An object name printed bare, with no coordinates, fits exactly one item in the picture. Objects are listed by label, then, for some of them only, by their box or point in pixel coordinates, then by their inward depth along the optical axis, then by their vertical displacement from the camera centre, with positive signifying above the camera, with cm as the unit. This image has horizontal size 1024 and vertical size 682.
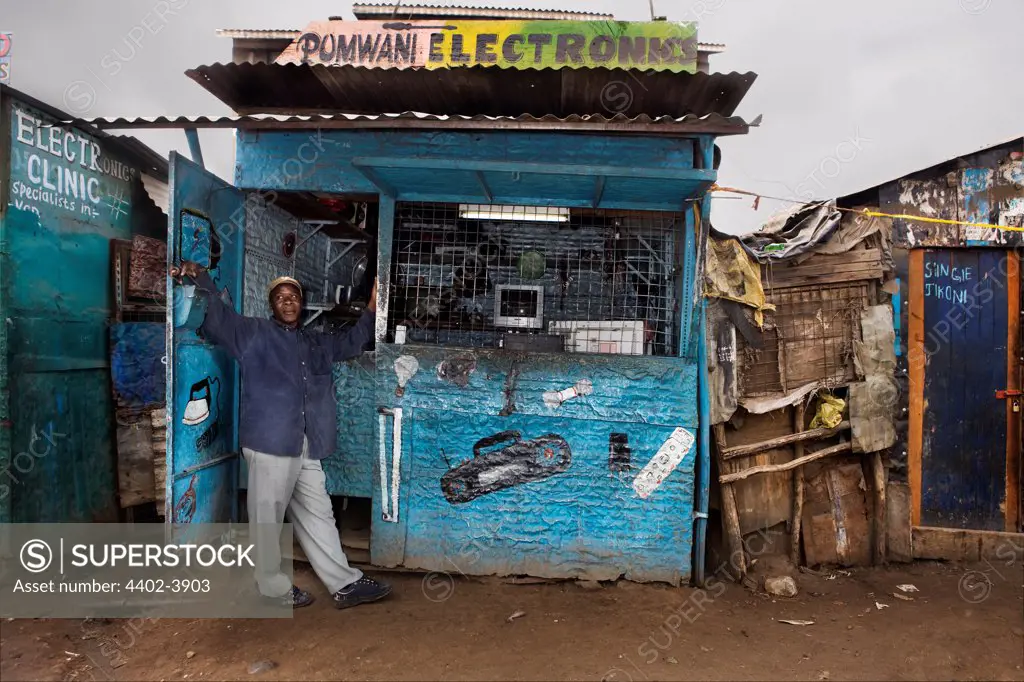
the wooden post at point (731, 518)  482 -148
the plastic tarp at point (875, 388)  504 -42
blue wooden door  523 -39
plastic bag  501 -62
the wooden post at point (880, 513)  511 -150
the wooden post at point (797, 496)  505 -134
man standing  398 -65
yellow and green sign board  500 +259
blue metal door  387 -24
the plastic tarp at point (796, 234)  496 +92
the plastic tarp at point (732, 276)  475 +51
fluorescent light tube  476 +101
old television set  541 +28
